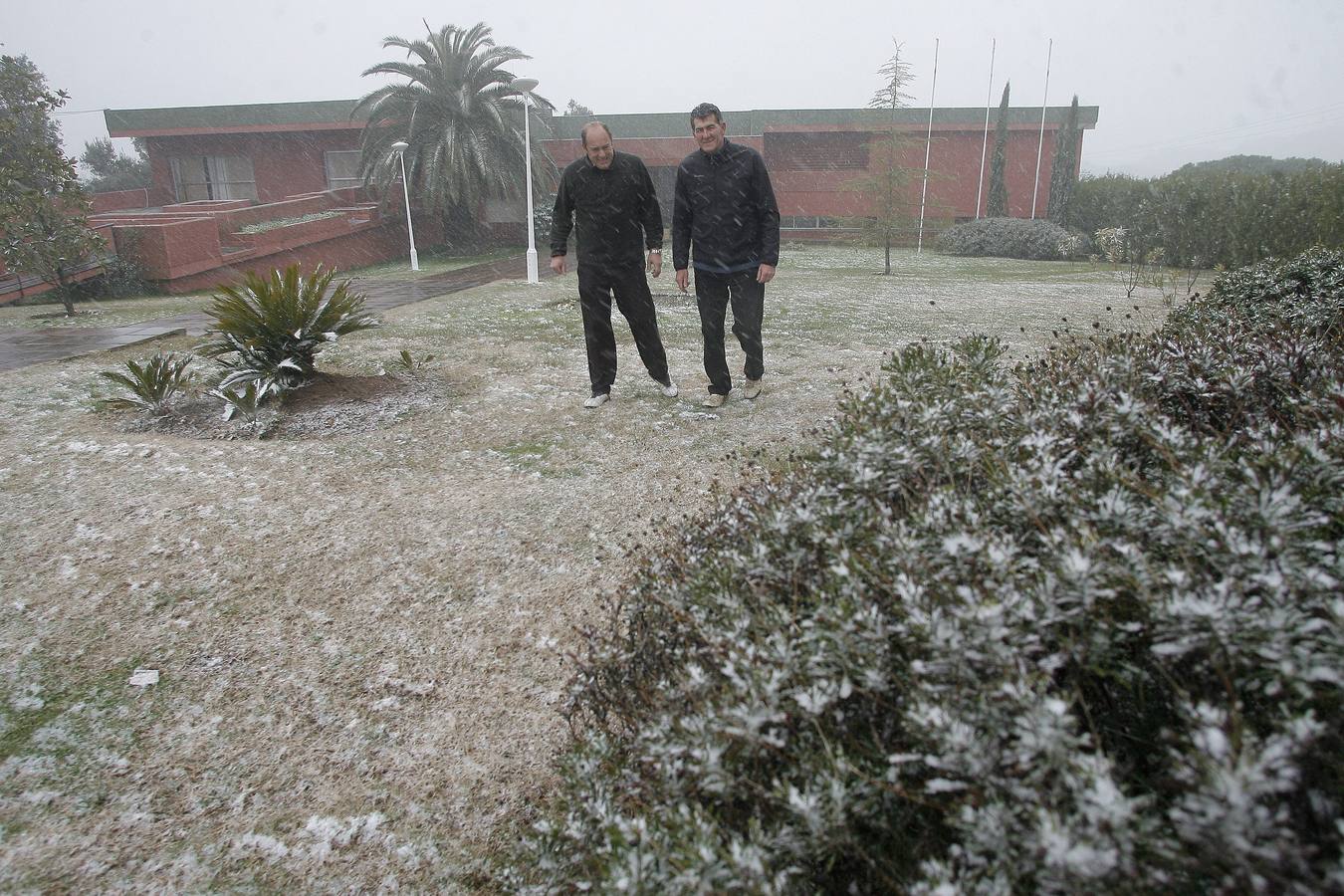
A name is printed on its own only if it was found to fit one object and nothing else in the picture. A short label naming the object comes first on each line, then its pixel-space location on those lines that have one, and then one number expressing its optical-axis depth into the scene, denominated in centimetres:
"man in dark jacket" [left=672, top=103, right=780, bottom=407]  520
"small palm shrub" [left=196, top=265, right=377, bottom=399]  588
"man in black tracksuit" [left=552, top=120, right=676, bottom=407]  539
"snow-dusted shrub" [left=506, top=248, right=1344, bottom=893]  102
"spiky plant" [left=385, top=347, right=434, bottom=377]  665
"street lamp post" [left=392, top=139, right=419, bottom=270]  2103
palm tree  2281
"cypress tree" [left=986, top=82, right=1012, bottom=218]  2817
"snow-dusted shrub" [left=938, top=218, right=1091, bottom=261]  2412
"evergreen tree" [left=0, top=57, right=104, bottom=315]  1236
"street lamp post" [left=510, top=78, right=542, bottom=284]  1556
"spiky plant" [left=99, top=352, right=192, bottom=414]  585
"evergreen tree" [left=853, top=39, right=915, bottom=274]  1964
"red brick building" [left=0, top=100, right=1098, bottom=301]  2556
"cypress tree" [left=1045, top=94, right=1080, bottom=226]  2777
